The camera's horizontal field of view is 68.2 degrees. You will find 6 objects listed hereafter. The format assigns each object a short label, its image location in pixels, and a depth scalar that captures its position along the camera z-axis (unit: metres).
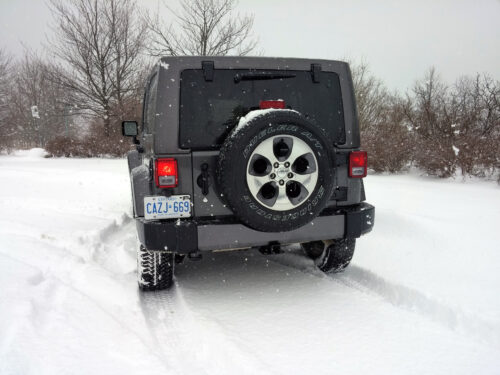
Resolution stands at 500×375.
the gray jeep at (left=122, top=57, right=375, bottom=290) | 2.61
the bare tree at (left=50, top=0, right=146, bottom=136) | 20.62
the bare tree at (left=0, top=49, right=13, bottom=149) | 23.22
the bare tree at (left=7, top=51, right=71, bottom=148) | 34.10
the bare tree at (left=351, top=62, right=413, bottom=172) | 10.29
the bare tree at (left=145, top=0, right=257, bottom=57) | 14.70
